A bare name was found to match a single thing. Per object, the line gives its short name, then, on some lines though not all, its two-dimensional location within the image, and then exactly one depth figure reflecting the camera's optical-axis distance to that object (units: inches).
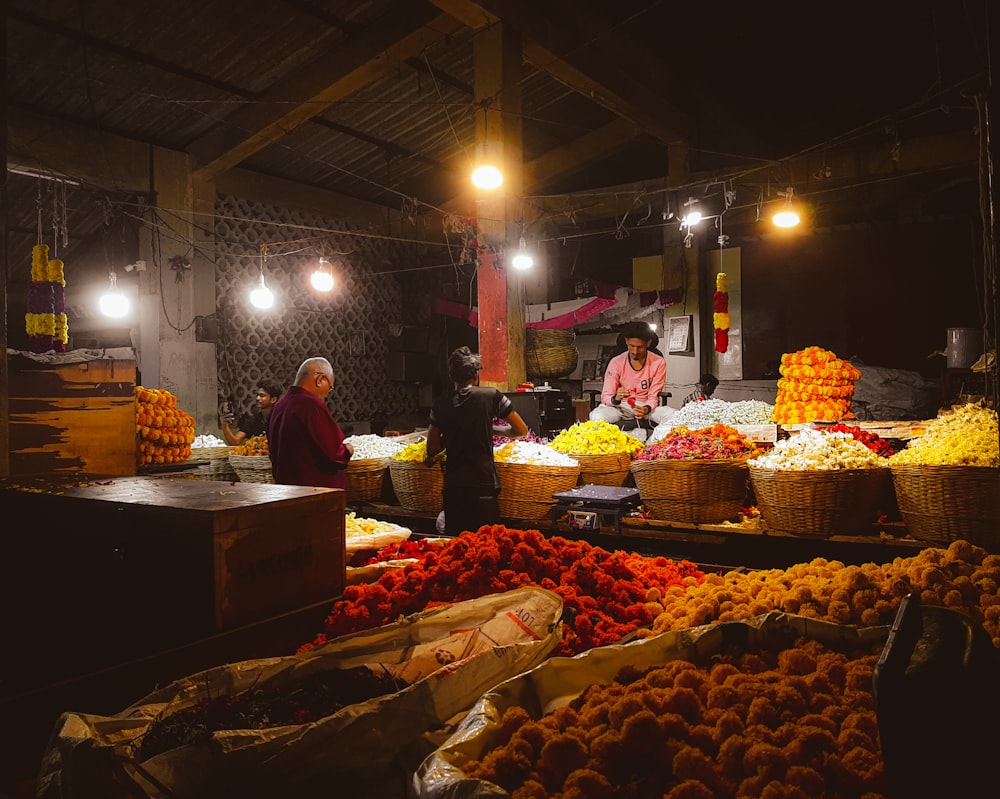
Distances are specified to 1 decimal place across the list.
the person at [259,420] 314.7
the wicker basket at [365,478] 243.6
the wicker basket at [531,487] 200.2
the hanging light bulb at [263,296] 411.2
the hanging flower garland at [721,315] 366.9
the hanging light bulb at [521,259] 342.6
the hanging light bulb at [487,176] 269.4
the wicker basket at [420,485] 221.1
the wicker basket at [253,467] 261.9
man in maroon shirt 187.8
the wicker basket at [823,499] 155.4
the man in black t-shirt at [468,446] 192.5
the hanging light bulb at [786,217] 335.5
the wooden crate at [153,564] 86.7
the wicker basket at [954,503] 139.3
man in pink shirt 302.5
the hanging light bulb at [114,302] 368.5
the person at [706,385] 420.8
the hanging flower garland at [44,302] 242.2
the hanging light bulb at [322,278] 429.4
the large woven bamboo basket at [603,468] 206.8
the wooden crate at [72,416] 180.1
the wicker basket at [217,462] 276.4
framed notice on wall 447.8
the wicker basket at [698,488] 175.3
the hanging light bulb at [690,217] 331.4
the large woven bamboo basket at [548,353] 406.9
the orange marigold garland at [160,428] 226.5
